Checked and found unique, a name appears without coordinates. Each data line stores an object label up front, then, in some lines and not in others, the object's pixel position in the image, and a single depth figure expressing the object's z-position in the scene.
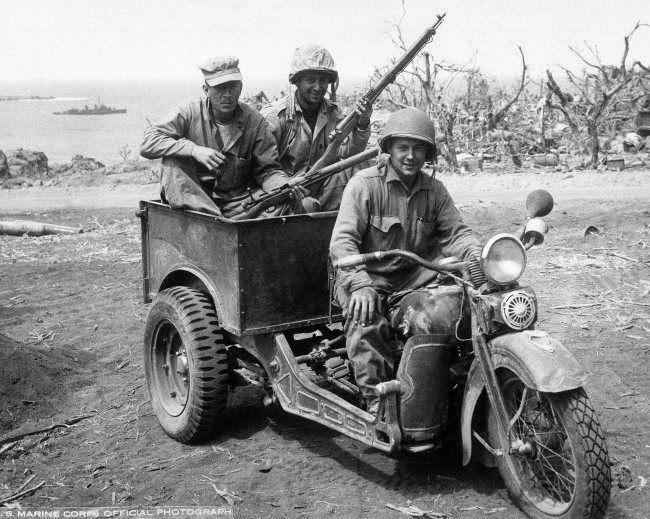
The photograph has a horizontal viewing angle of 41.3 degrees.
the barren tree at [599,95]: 14.59
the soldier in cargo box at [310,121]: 6.02
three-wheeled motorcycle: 3.75
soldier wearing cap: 5.19
